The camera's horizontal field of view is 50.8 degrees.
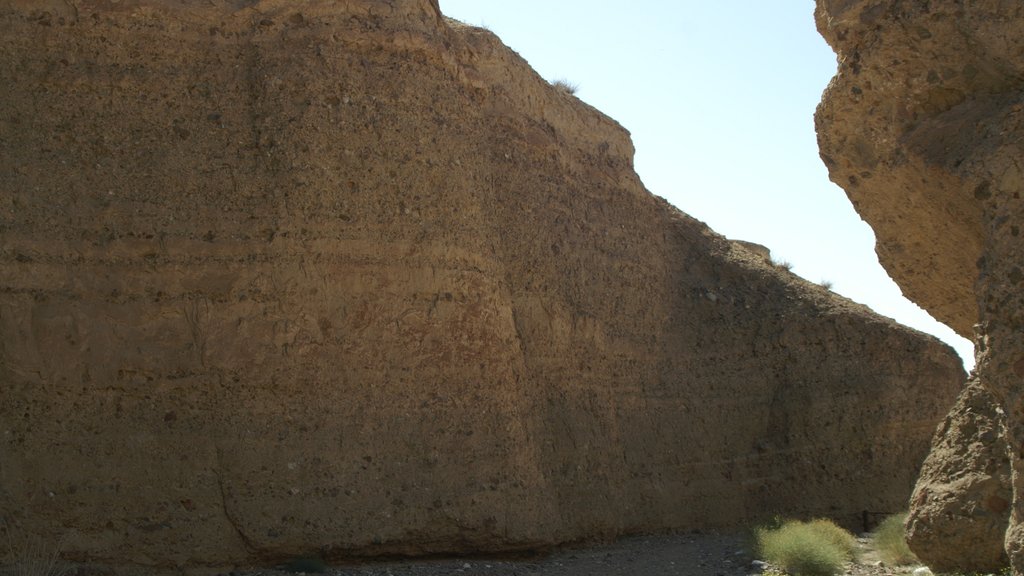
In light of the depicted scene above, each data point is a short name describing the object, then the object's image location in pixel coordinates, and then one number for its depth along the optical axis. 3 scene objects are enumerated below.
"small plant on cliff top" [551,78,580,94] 17.28
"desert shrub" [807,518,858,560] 14.03
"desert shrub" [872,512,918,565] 11.98
